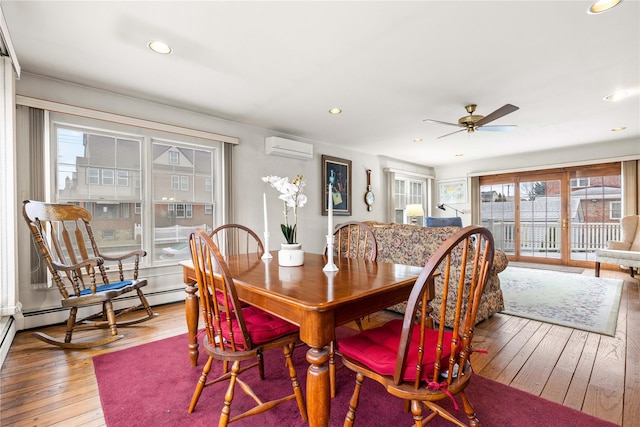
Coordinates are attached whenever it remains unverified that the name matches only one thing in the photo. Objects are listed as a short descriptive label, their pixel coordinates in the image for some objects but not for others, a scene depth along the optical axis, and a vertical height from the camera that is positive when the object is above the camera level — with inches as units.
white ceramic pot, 72.7 -10.2
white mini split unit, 172.6 +38.3
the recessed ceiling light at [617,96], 125.9 +48.4
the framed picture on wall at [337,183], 208.8 +21.3
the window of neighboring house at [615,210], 213.8 -0.1
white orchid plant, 72.0 +4.6
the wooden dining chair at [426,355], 41.0 -22.2
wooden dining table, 43.8 -12.9
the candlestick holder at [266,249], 83.7 -9.9
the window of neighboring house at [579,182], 227.6 +21.1
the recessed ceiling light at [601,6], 71.9 +49.0
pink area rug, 60.3 -41.1
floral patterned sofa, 111.5 -14.9
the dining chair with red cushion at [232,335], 52.9 -22.9
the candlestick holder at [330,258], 61.8 -9.5
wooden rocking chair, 90.7 -16.8
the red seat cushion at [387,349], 44.9 -22.3
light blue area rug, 115.1 -41.4
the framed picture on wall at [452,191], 287.3 +20.1
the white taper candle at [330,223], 59.1 -2.0
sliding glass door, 220.7 -1.1
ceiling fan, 132.8 +40.3
